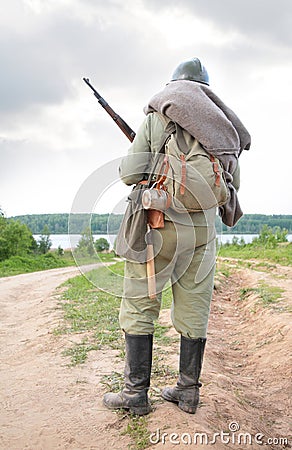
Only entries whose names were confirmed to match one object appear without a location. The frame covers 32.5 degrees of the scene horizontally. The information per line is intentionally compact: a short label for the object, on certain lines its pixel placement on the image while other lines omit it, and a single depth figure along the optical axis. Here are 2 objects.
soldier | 2.91
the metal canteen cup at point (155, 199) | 2.77
